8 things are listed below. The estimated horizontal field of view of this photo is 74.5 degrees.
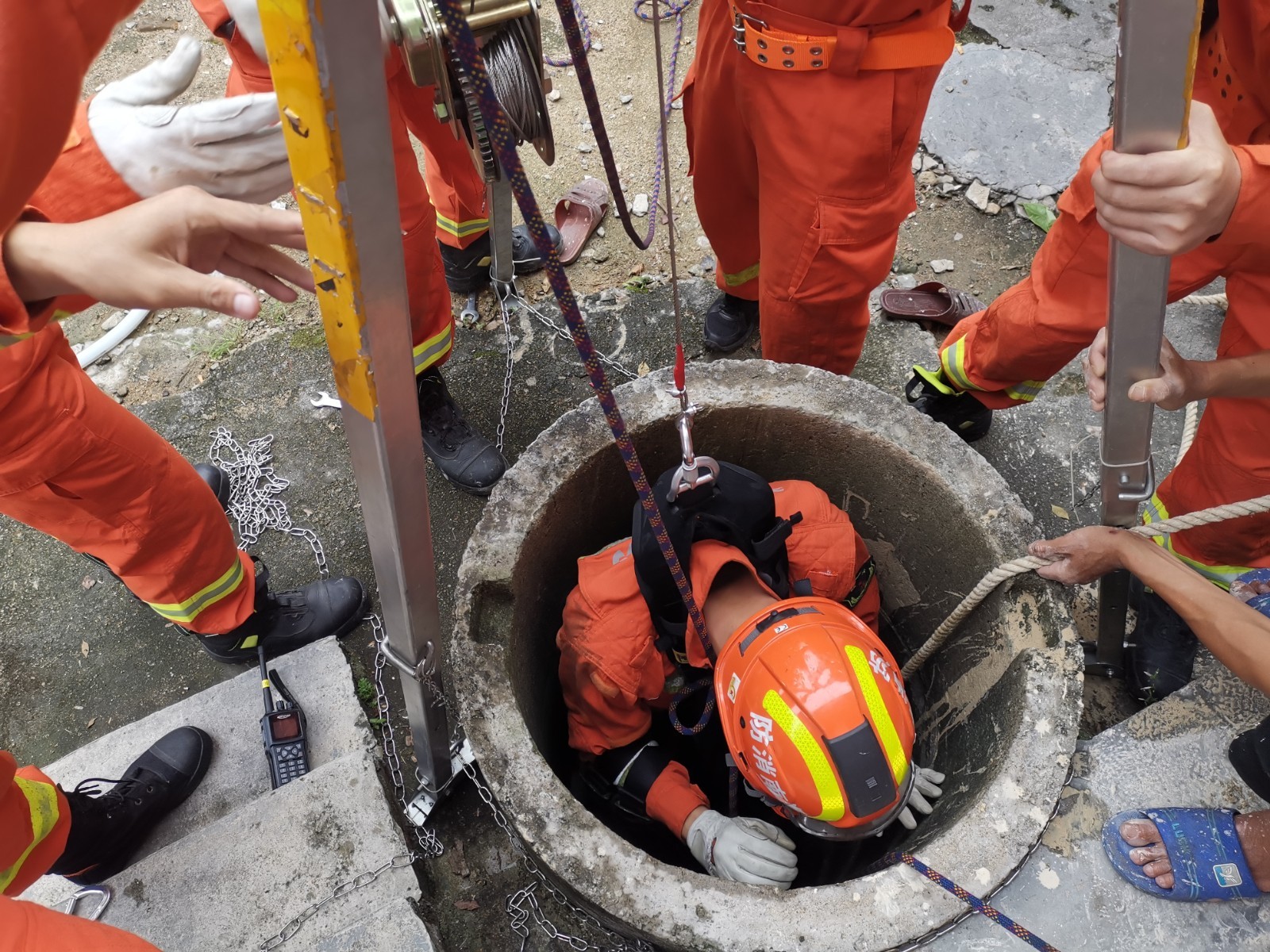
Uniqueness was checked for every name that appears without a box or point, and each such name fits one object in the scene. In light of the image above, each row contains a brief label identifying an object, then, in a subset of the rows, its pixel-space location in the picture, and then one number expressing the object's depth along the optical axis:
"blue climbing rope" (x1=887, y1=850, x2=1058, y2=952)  1.44
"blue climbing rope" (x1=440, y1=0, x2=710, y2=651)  0.79
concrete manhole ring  1.46
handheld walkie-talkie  2.20
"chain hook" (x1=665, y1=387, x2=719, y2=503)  1.51
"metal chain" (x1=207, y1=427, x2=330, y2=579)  2.75
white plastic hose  3.13
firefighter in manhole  1.54
